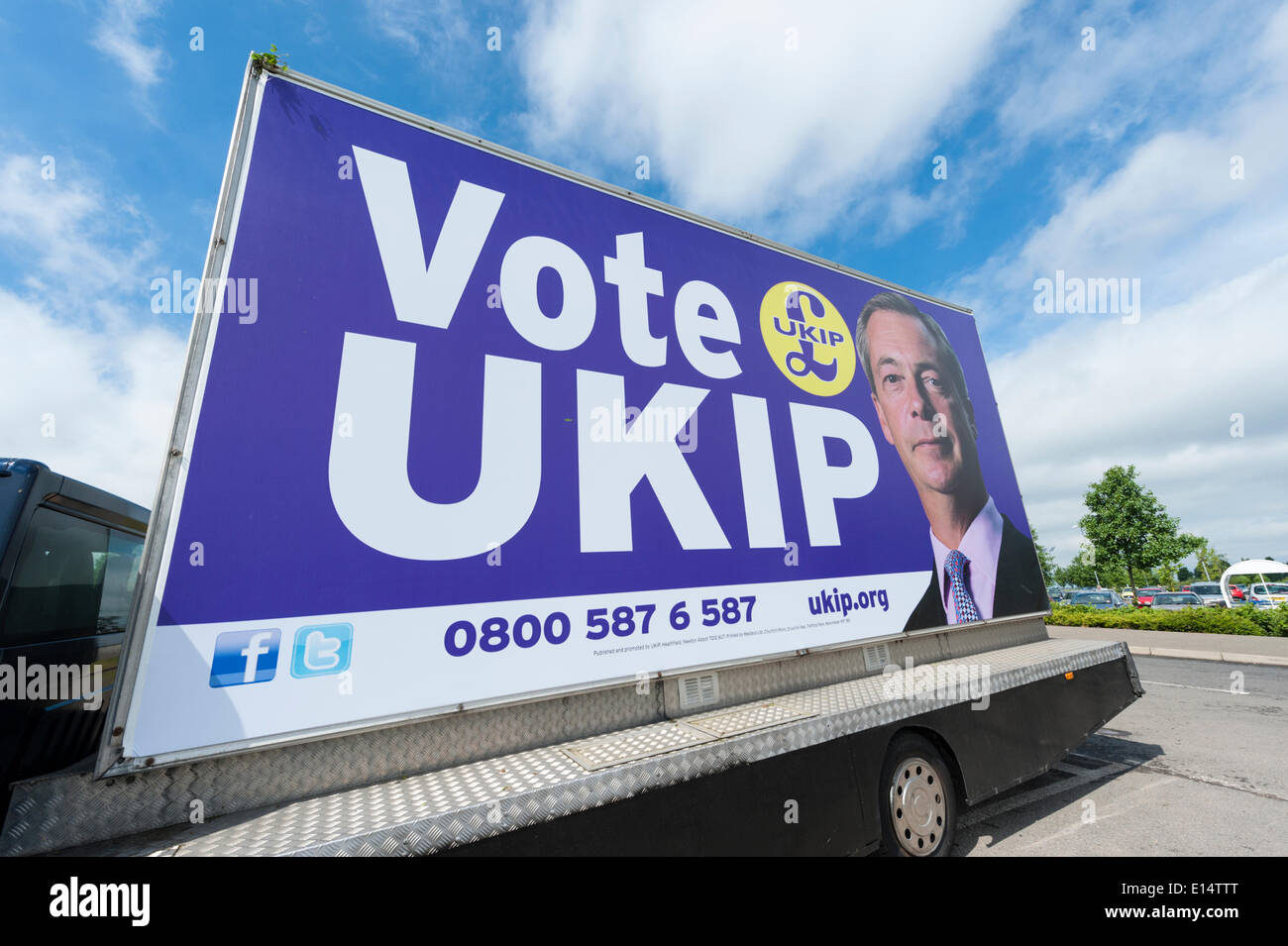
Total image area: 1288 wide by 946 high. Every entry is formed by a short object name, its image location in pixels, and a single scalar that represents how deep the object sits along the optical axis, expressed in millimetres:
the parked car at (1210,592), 20641
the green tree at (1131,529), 19859
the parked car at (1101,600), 22386
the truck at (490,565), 1802
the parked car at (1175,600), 19781
